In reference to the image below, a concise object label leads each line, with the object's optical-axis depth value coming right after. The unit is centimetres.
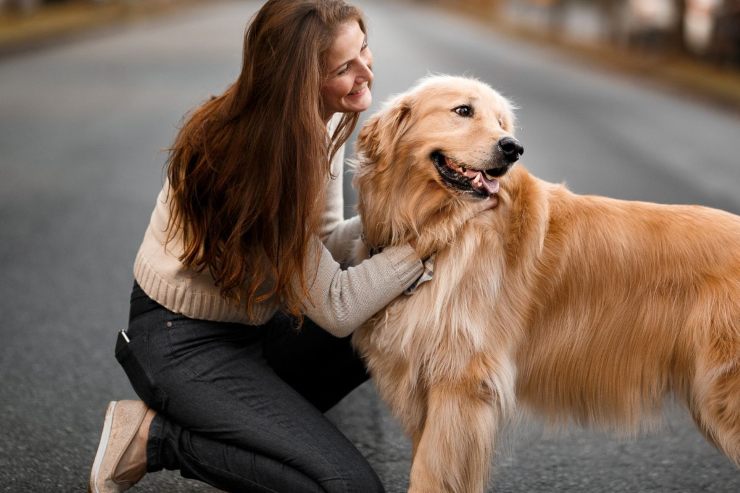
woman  307
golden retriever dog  310
